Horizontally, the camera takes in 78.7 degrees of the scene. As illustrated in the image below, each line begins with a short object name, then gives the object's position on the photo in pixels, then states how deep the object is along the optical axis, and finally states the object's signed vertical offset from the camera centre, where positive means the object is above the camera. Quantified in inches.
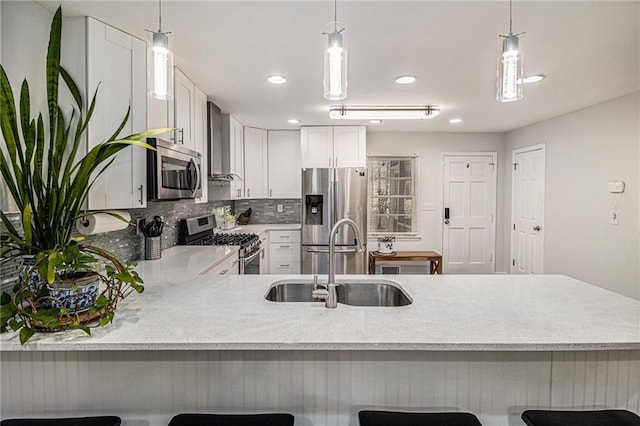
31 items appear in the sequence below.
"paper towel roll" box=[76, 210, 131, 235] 80.0 -3.6
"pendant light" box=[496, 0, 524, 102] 58.1 +20.9
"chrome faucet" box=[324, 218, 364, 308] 63.9 -10.8
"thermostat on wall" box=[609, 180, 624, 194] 145.7 +7.9
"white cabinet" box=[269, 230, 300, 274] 209.0 -23.7
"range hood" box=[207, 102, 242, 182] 154.6 +25.1
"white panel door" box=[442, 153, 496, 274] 237.9 -3.4
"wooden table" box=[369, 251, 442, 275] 202.4 -26.3
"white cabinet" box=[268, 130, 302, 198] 223.5 +25.3
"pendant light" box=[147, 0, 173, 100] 58.9 +21.5
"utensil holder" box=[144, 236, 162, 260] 113.7 -12.0
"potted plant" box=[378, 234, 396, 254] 210.2 -20.5
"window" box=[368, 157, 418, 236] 237.3 +6.8
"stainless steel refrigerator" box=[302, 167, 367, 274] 205.9 -1.5
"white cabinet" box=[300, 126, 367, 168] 210.8 +33.6
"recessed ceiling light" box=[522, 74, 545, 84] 120.1 +40.5
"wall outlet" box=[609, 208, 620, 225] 148.5 -3.6
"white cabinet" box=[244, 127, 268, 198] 209.8 +24.5
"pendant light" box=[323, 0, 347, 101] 58.8 +21.5
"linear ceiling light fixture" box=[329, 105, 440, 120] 165.3 +41.9
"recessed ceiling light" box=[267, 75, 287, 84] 122.2 +40.8
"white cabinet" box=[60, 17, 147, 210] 81.3 +26.0
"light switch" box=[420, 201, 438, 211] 237.3 +0.8
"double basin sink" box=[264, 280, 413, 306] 81.9 -17.9
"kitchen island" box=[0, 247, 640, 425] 57.5 -25.3
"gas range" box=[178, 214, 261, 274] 145.5 -12.7
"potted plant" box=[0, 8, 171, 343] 50.5 -2.7
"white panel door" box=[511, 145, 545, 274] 199.9 -1.4
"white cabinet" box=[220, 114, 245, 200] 173.9 +24.6
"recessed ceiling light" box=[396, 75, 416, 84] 122.1 +41.1
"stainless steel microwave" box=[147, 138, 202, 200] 96.0 +9.6
